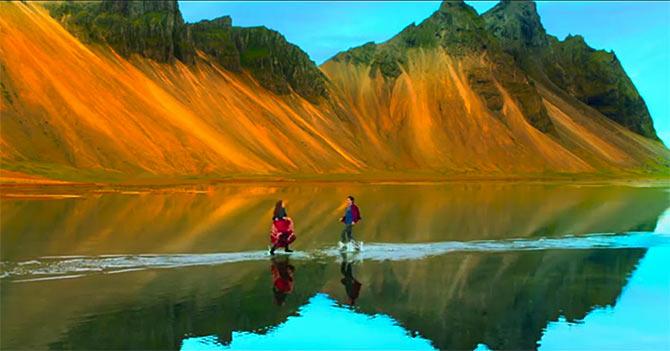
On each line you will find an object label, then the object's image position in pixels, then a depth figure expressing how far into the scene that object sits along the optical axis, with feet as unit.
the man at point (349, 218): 113.60
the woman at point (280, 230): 107.34
